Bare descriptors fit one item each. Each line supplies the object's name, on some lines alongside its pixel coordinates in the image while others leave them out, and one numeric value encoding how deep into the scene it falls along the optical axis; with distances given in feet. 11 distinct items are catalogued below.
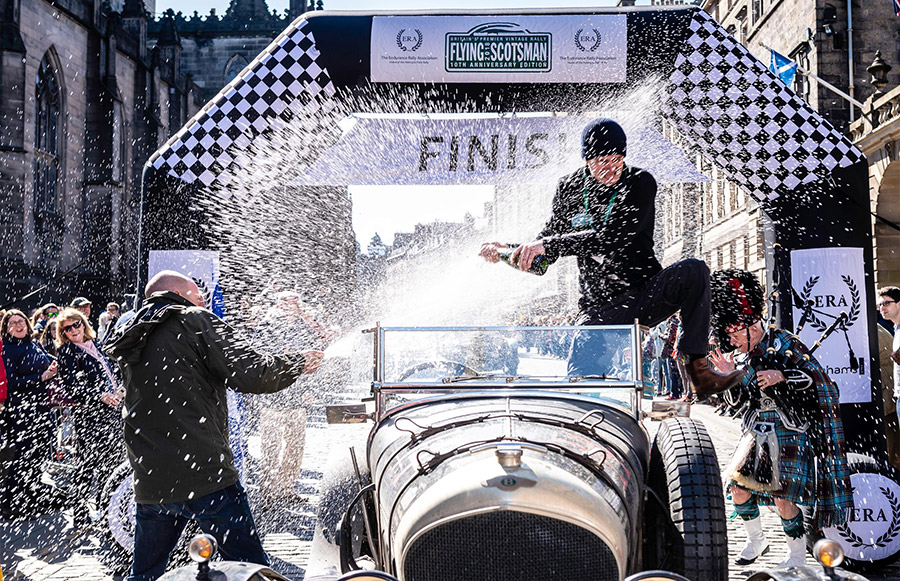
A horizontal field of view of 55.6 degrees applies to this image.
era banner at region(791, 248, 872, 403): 19.08
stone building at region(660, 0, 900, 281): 70.85
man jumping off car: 17.54
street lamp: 58.23
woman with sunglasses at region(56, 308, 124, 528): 24.22
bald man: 11.93
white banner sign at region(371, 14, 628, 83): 20.56
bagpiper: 16.26
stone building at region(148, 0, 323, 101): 154.40
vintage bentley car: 9.43
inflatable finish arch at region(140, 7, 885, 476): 19.19
